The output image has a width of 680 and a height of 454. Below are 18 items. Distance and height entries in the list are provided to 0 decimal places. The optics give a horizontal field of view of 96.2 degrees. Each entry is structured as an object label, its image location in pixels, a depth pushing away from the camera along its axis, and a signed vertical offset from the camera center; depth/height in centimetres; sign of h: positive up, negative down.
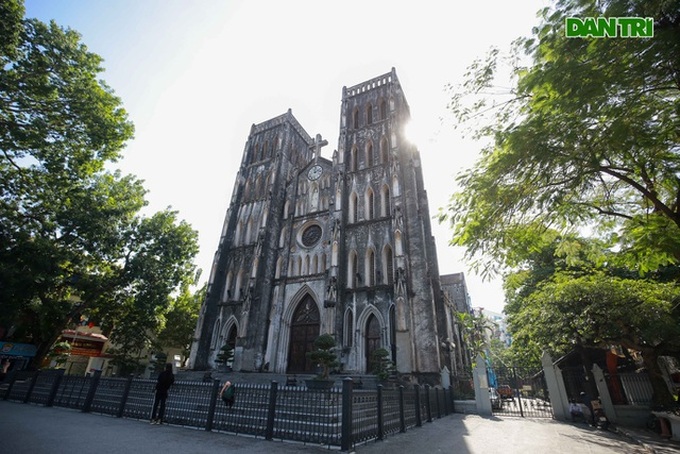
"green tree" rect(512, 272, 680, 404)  988 +203
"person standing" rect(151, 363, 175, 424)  765 -57
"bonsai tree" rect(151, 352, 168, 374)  1677 -11
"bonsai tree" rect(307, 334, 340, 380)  1160 +56
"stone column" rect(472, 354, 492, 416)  1319 -50
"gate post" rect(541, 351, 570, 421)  1275 -31
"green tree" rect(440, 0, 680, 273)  394 +340
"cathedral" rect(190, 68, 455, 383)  1606 +638
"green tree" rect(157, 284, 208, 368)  2684 +334
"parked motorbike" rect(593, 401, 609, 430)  1062 -121
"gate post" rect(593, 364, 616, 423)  1198 -52
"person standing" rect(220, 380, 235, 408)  714 -57
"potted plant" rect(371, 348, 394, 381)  1371 +45
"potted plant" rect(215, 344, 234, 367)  1667 +64
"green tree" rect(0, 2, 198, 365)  859 +606
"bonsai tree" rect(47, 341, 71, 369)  2016 +78
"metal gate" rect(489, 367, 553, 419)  1426 -113
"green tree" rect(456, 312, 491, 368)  2931 +457
